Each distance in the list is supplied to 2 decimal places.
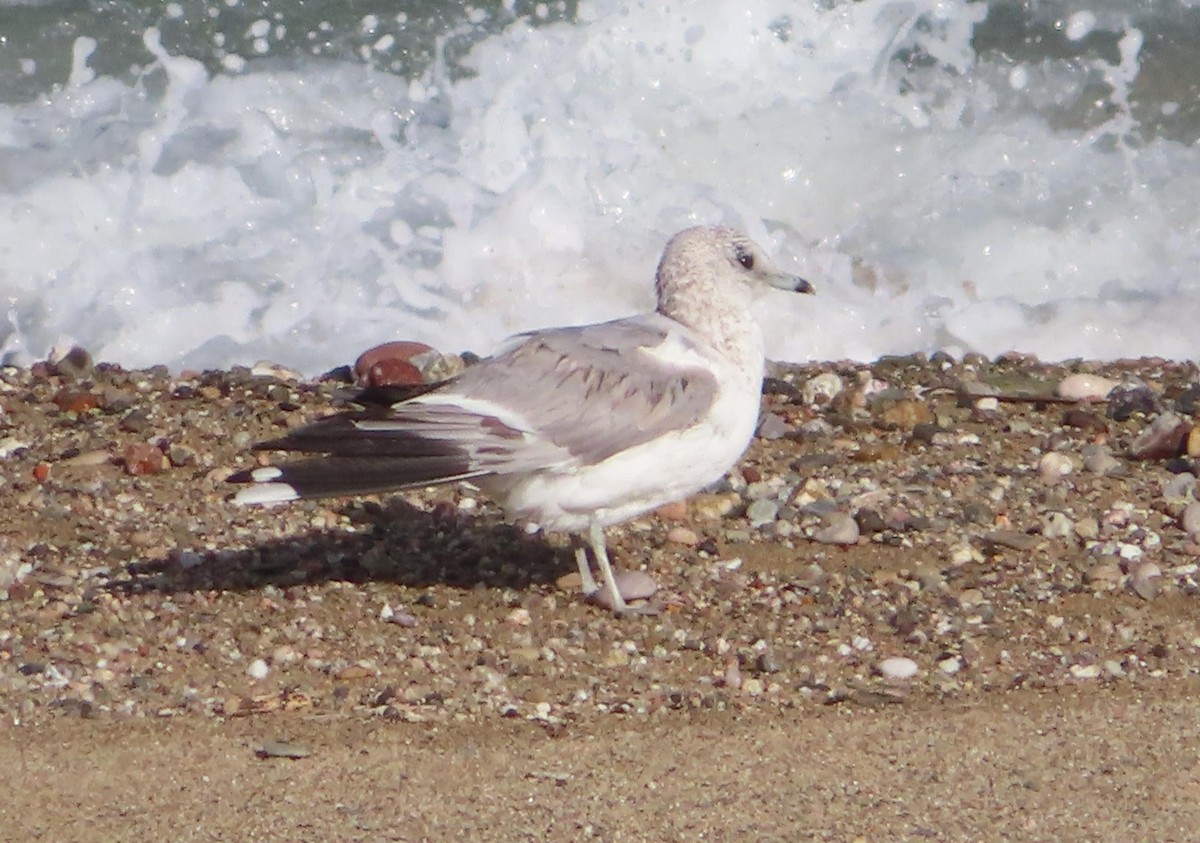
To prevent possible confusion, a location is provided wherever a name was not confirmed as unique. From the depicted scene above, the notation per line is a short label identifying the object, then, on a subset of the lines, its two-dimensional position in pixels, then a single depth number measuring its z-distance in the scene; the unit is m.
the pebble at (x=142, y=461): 10.73
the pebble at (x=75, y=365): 12.68
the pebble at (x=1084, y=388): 12.33
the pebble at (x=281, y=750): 7.50
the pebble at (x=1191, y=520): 10.08
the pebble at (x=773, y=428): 11.47
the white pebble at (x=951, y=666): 8.57
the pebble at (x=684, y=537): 10.09
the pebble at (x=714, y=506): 10.41
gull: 8.56
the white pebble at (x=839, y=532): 10.01
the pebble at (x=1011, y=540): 9.90
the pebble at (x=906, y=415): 11.69
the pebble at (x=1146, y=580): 9.38
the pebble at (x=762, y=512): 10.27
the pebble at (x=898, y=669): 8.50
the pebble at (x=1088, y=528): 10.05
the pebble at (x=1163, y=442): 11.23
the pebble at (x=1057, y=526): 10.06
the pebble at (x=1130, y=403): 11.99
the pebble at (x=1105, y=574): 9.52
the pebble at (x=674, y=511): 10.41
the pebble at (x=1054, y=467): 10.87
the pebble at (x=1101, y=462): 11.01
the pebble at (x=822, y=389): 12.27
